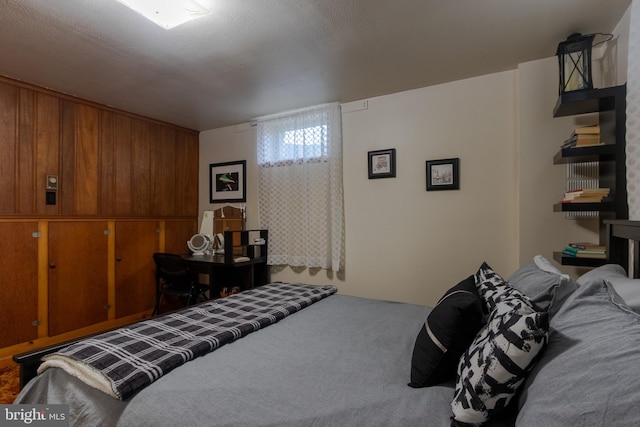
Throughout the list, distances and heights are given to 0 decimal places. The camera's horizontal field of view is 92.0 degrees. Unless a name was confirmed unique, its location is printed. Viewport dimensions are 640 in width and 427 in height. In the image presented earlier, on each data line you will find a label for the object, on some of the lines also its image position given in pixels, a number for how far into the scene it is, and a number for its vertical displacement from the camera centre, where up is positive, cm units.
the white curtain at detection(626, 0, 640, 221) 158 +51
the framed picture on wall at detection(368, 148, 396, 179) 291 +49
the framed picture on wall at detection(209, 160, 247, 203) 381 +42
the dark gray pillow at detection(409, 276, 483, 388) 103 -43
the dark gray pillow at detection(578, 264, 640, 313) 93 -24
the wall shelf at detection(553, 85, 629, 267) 172 +37
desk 315 -62
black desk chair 312 -75
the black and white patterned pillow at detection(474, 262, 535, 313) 105 -30
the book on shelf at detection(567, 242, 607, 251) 183 -20
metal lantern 185 +94
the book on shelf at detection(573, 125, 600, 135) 183 +50
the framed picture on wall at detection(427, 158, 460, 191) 264 +35
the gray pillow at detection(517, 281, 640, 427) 58 -34
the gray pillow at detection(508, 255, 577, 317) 108 -28
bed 67 -58
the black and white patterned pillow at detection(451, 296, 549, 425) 78 -40
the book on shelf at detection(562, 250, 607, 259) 180 -24
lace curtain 313 +30
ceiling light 161 +110
